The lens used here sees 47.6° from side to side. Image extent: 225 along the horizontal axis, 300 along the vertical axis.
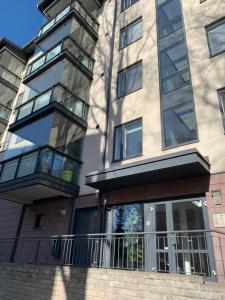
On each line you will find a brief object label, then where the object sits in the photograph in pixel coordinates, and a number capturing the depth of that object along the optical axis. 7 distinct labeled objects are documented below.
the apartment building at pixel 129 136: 7.79
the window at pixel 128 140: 10.26
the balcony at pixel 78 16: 15.15
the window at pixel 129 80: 11.77
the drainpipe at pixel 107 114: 9.95
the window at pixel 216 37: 9.43
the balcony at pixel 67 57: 13.48
